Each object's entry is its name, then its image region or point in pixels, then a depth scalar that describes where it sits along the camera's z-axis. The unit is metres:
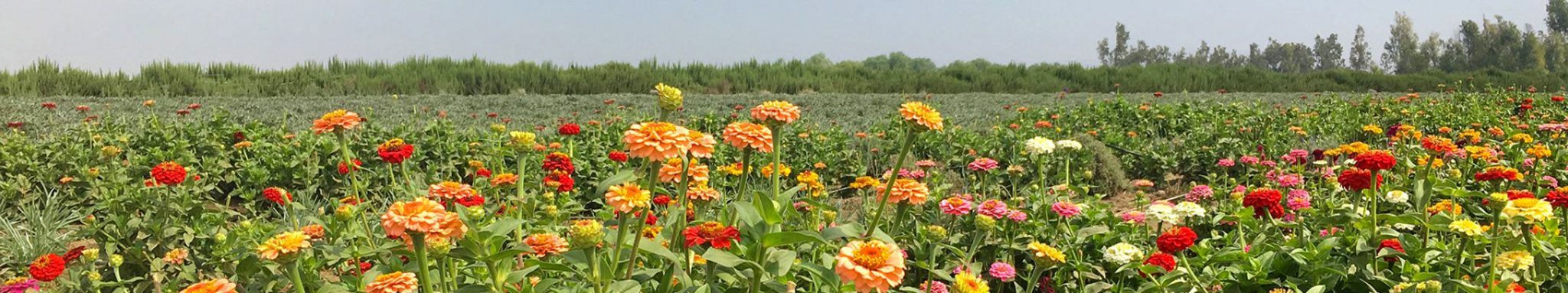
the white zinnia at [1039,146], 3.05
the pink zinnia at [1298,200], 2.70
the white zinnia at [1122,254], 2.23
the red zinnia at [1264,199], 2.39
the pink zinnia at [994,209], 2.28
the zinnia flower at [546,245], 1.82
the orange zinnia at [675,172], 2.02
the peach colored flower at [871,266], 1.33
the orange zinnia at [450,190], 2.00
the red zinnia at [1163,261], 2.18
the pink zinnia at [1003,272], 2.19
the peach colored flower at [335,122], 2.18
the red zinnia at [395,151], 2.62
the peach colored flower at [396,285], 1.52
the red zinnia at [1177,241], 2.11
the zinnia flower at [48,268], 2.18
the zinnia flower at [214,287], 1.44
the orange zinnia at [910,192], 1.92
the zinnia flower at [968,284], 1.67
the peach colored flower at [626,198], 1.54
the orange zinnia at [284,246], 1.58
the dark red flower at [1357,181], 2.45
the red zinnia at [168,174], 2.50
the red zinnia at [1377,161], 2.27
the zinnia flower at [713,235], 1.75
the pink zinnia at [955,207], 2.29
